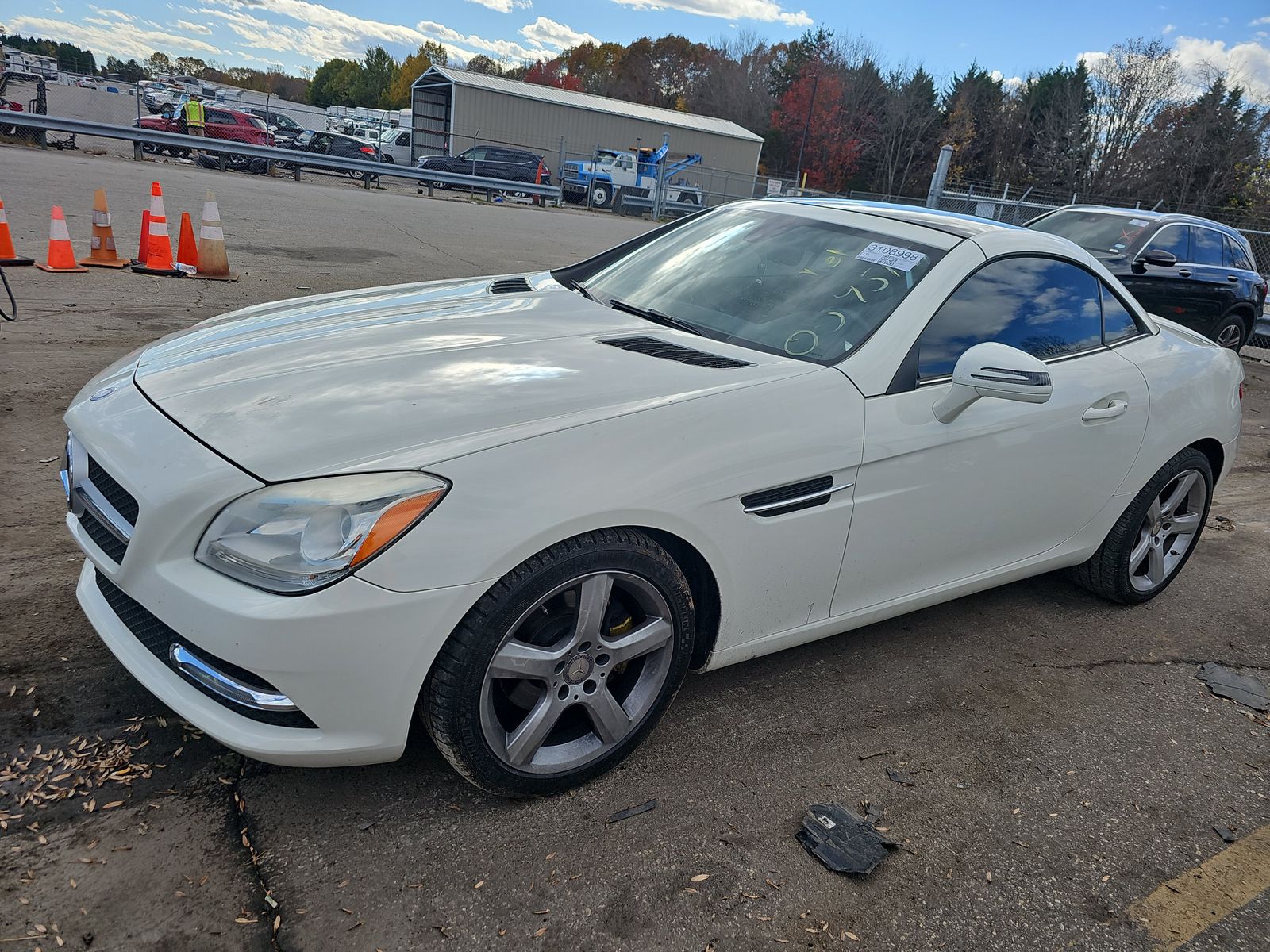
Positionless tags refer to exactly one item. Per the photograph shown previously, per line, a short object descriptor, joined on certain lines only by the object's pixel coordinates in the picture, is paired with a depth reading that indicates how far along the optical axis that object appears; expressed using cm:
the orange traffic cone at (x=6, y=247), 731
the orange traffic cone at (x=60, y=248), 778
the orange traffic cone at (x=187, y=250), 851
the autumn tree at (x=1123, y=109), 4372
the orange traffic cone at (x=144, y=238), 837
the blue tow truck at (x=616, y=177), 3094
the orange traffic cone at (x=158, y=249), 834
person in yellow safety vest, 2597
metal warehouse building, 3944
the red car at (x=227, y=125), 2692
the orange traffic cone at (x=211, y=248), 838
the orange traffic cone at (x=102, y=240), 834
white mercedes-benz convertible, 197
